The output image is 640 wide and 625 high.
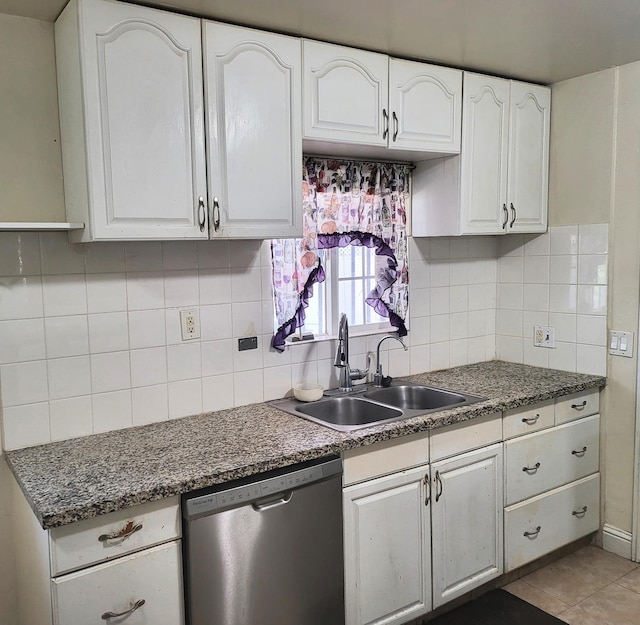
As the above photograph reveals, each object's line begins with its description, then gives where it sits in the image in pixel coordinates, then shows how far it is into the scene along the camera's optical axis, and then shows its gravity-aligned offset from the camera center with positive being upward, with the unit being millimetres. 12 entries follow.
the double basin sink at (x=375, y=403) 2502 -652
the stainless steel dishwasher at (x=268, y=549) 1792 -924
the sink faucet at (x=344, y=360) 2701 -474
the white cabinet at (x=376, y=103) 2297 +617
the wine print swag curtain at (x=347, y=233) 2604 +103
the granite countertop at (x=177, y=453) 1663 -638
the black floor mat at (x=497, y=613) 2486 -1518
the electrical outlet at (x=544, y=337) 3164 -447
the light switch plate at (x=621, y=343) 2870 -443
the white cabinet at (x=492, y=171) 2789 +397
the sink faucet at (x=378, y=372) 2850 -554
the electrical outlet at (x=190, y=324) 2359 -260
